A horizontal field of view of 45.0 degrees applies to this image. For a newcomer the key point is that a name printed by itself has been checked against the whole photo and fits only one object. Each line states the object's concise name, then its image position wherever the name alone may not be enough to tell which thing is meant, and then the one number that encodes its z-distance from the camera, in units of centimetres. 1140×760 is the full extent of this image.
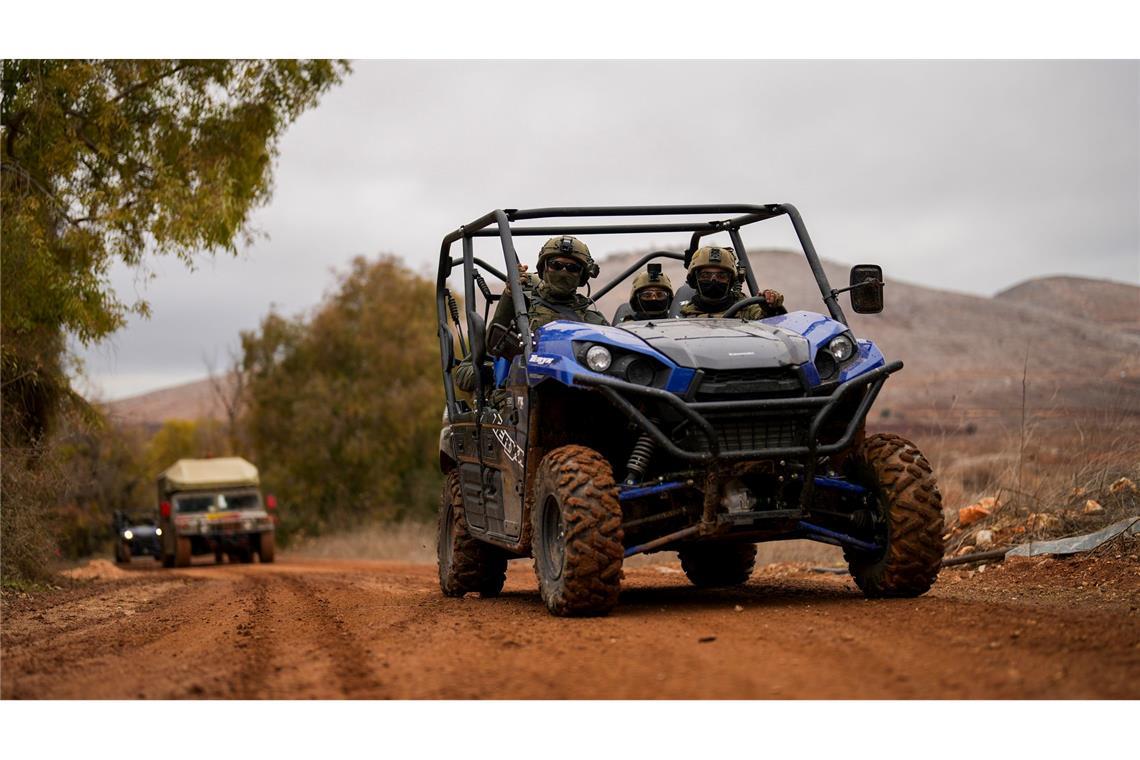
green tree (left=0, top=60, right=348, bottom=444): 1574
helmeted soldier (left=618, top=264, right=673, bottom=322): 1031
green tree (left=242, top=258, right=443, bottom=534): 4109
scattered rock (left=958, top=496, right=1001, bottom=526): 1298
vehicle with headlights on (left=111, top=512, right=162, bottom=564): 3828
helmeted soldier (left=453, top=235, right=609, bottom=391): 1005
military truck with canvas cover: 3192
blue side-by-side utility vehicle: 795
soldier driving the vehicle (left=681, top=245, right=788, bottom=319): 986
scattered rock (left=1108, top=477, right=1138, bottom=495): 1179
